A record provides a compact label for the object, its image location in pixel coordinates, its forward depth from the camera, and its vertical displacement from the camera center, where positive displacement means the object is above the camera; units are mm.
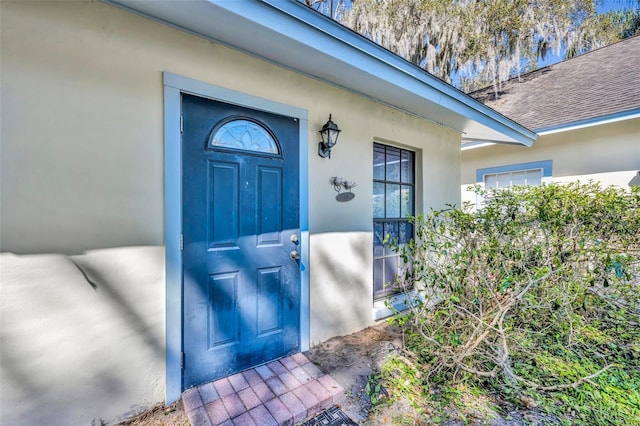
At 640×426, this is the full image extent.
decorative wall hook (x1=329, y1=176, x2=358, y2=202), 2671 +247
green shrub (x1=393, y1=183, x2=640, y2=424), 1911 -786
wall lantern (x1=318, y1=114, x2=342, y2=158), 2520 +703
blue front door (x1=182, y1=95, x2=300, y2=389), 1929 -211
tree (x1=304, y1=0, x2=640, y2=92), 6770 +4768
